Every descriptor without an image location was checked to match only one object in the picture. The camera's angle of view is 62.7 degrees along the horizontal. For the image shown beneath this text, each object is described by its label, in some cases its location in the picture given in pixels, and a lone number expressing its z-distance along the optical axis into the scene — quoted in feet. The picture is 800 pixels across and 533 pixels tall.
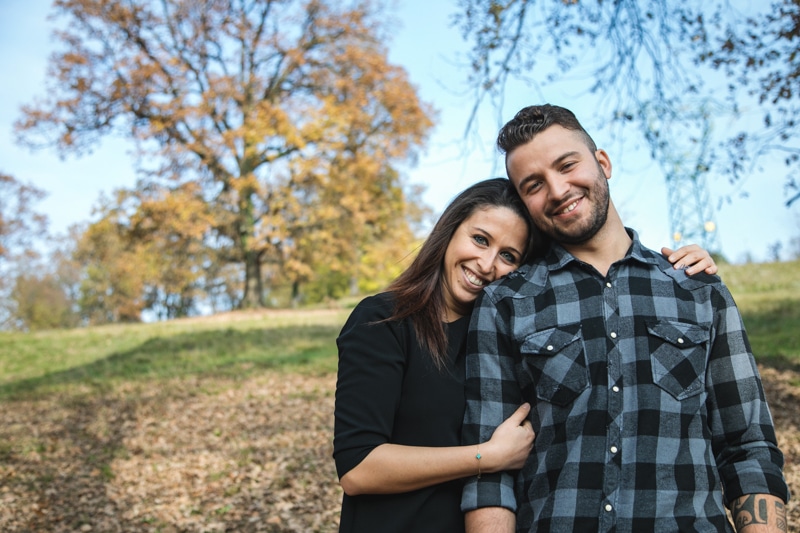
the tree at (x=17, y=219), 100.42
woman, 7.32
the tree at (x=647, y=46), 23.02
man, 7.11
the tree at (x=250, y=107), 76.13
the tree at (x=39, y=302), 128.77
